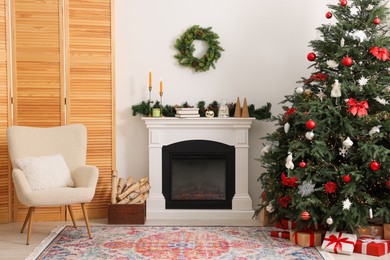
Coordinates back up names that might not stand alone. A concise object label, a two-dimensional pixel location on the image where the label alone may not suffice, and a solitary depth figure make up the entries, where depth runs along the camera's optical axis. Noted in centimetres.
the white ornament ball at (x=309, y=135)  439
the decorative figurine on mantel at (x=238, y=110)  561
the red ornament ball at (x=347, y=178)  432
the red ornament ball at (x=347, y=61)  442
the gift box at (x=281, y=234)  475
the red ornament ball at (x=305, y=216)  439
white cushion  473
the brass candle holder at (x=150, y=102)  557
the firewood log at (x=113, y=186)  535
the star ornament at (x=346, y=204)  430
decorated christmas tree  437
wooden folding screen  531
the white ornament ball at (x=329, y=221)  434
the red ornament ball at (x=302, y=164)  442
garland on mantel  566
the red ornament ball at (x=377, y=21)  447
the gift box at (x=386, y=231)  451
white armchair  454
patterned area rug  423
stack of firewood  538
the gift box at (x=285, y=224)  497
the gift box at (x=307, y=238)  448
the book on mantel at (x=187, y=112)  554
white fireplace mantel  556
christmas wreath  568
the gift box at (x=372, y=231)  452
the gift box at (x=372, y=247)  425
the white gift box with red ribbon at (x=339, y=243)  427
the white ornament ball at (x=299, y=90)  466
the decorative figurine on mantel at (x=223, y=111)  561
